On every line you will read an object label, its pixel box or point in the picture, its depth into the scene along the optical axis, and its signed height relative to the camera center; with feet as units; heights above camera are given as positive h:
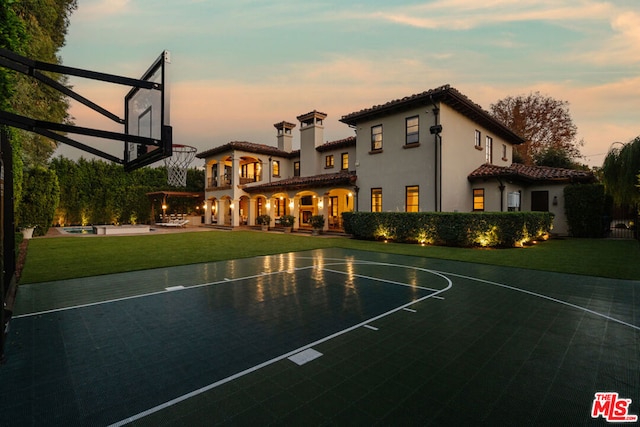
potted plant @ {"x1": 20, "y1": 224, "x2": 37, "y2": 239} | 58.72 -3.38
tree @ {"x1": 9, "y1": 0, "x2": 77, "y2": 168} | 42.43 +26.18
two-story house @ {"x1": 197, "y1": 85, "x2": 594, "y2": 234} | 52.65 +10.37
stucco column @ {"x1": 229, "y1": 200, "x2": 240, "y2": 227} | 91.76 +0.29
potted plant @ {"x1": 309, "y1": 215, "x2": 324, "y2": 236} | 68.85 -2.31
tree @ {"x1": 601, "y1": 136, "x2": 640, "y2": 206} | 35.40 +5.52
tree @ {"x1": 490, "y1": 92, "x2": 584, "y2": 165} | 99.45 +33.31
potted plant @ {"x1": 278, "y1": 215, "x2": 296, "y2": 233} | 76.79 -2.29
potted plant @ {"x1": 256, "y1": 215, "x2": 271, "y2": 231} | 82.99 -2.16
